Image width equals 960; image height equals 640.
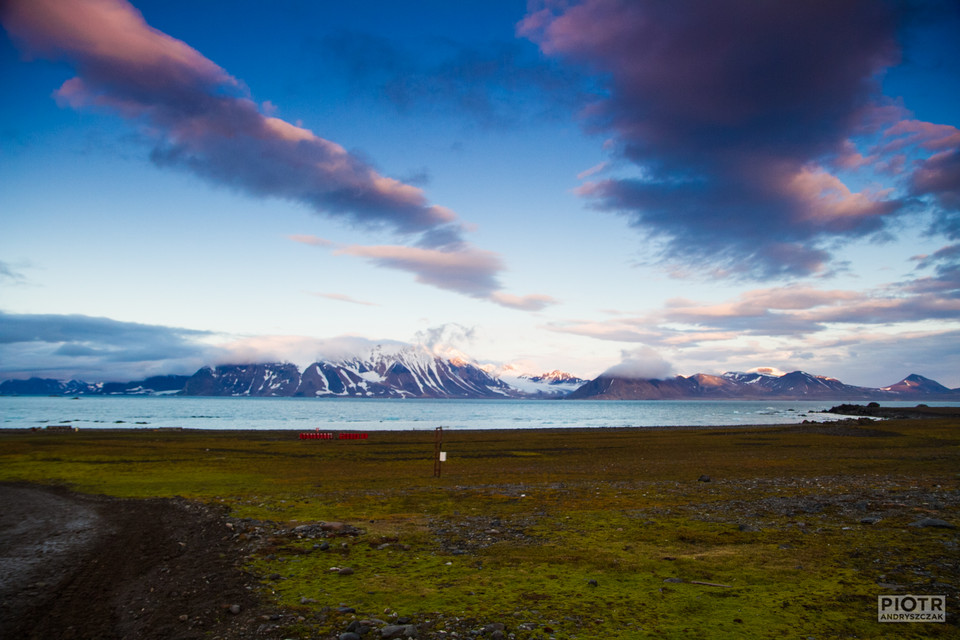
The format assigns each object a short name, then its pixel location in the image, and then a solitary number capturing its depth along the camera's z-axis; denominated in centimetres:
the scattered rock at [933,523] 1580
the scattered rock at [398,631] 943
